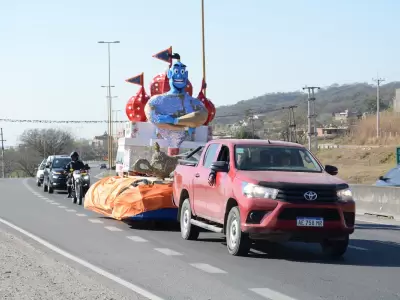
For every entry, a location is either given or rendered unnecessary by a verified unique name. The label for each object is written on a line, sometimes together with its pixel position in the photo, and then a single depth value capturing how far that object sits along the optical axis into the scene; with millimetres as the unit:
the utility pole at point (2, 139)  135000
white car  45534
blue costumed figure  25688
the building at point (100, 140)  178112
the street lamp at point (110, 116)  65531
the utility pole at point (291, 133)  77275
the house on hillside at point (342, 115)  155875
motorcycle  26672
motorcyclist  28016
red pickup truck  12258
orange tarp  17281
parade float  19469
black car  35625
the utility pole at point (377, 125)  80788
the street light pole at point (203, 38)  32656
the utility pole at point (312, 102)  65869
